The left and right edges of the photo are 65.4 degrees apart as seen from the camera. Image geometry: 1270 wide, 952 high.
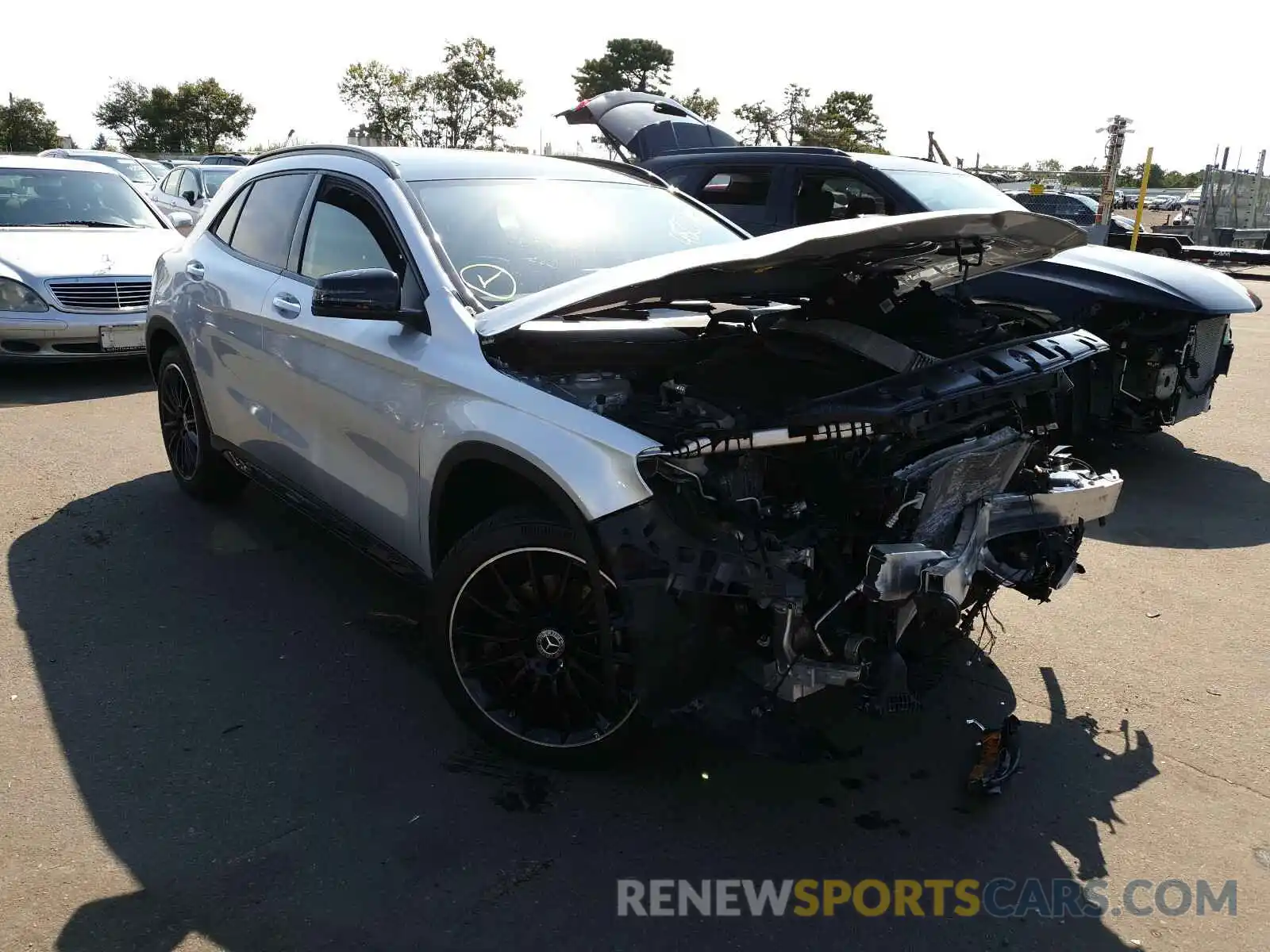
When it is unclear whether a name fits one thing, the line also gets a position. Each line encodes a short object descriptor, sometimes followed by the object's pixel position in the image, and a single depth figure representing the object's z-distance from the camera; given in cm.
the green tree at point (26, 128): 5144
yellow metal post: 1707
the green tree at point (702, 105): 5456
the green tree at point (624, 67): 6975
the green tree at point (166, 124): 5456
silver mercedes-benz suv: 268
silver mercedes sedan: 812
